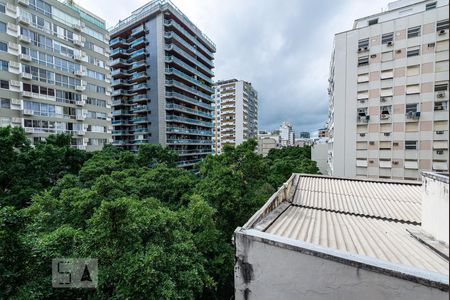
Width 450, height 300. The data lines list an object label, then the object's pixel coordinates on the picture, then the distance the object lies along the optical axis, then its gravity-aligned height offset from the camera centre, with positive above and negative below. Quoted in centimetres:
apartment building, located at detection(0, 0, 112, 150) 2244 +1023
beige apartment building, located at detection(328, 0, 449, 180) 2005 +582
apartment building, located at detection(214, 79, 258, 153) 7006 +1280
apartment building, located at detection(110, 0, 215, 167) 3628 +1340
